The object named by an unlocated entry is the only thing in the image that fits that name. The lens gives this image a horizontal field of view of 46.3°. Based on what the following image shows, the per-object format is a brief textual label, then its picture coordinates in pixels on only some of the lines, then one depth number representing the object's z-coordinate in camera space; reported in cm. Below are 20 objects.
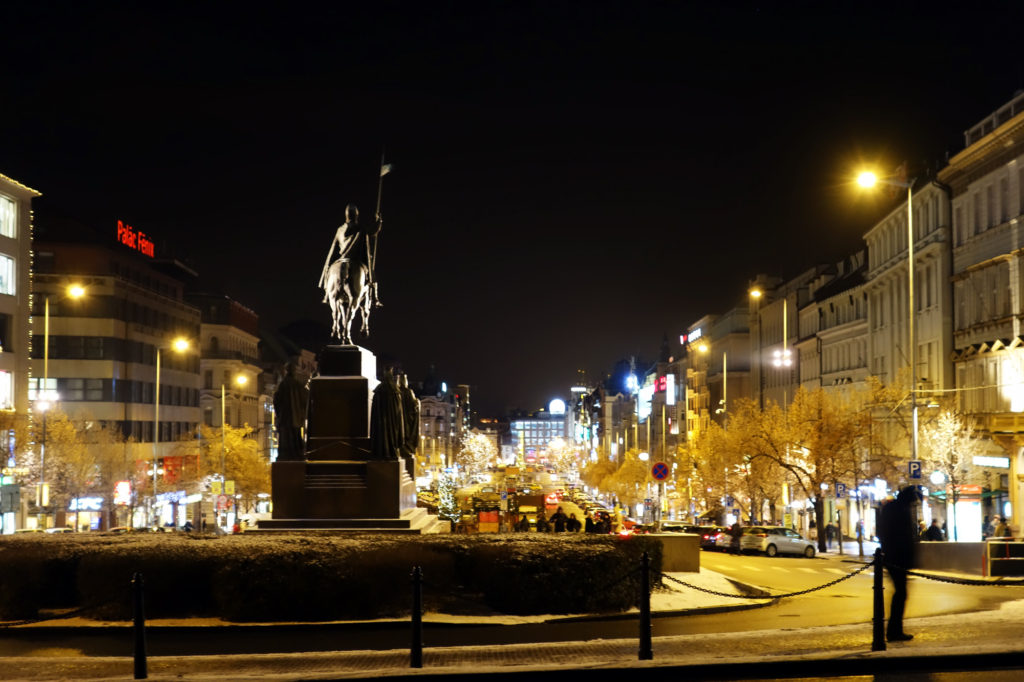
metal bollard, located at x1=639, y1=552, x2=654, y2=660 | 1286
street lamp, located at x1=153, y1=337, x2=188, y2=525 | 6368
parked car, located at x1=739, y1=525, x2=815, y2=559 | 4741
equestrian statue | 3083
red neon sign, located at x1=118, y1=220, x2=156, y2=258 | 9044
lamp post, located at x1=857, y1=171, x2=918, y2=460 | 3512
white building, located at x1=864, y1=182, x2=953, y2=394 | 5378
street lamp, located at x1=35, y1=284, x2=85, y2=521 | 4869
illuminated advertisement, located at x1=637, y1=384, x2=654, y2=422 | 19234
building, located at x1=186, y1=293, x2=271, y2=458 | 11750
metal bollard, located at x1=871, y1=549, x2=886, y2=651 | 1313
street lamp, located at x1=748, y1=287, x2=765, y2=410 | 11256
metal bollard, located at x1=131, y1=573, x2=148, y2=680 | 1253
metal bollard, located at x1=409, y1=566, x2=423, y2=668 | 1295
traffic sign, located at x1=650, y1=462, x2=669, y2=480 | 3219
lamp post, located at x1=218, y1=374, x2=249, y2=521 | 6481
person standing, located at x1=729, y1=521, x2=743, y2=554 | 4927
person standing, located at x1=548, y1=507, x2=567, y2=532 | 3582
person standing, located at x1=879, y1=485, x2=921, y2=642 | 1413
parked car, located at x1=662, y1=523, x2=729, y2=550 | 5198
